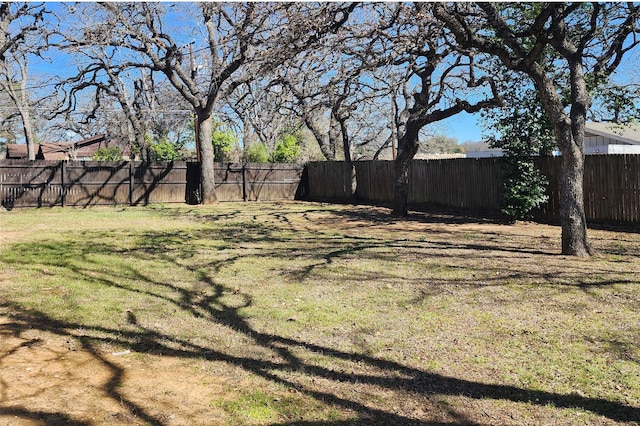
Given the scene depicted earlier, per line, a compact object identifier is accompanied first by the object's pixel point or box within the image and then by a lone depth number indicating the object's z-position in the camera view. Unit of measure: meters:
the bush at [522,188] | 12.33
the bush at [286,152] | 25.58
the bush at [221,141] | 26.55
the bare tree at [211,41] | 7.55
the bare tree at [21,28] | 16.66
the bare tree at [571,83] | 7.23
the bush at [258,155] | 26.16
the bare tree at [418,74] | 8.47
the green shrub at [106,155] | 28.17
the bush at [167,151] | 23.19
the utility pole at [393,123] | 24.92
